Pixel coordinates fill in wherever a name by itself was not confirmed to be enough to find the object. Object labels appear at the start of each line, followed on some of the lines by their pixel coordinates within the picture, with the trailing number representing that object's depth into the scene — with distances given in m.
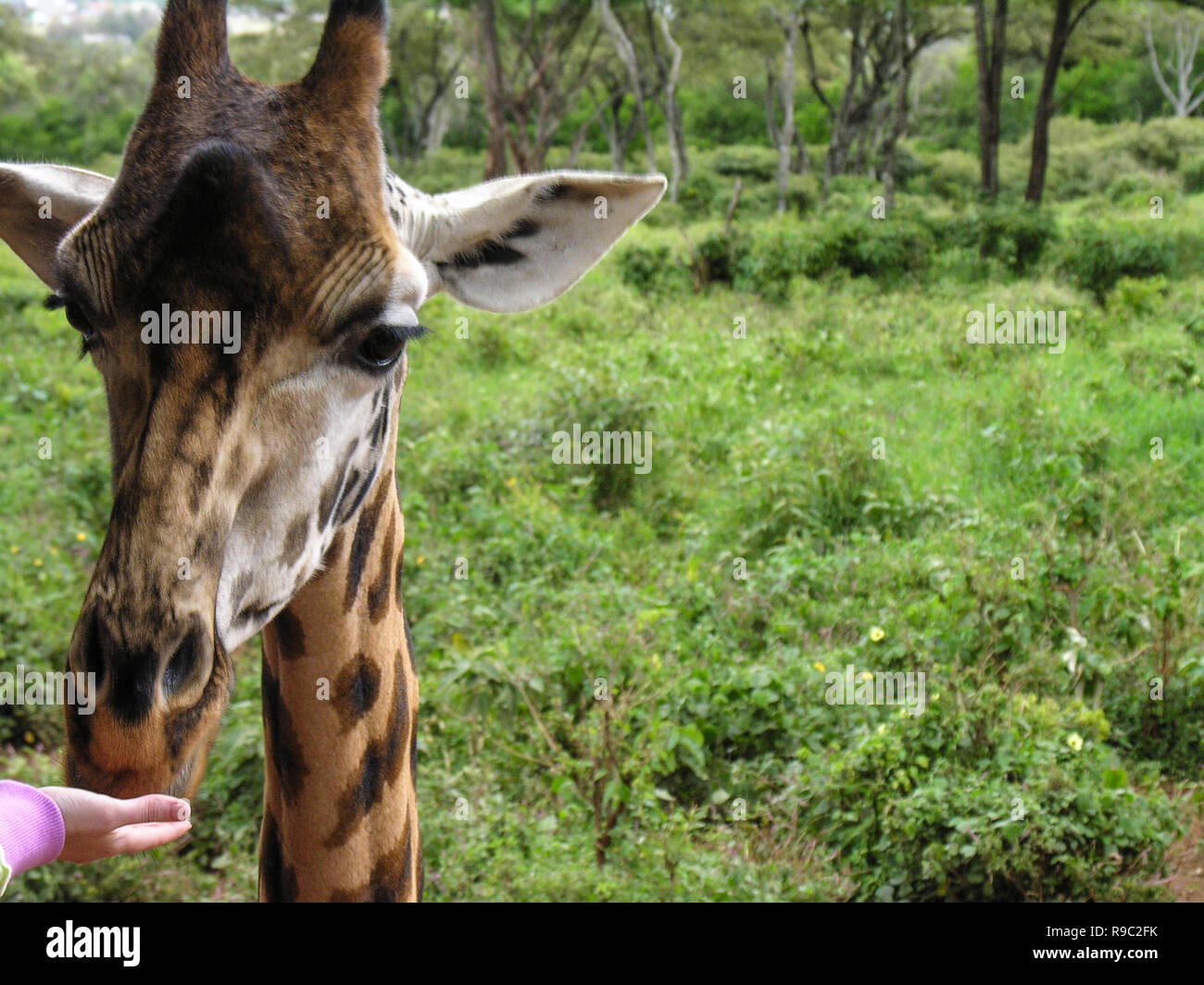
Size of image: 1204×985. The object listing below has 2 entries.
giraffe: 1.65
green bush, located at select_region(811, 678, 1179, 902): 3.92
